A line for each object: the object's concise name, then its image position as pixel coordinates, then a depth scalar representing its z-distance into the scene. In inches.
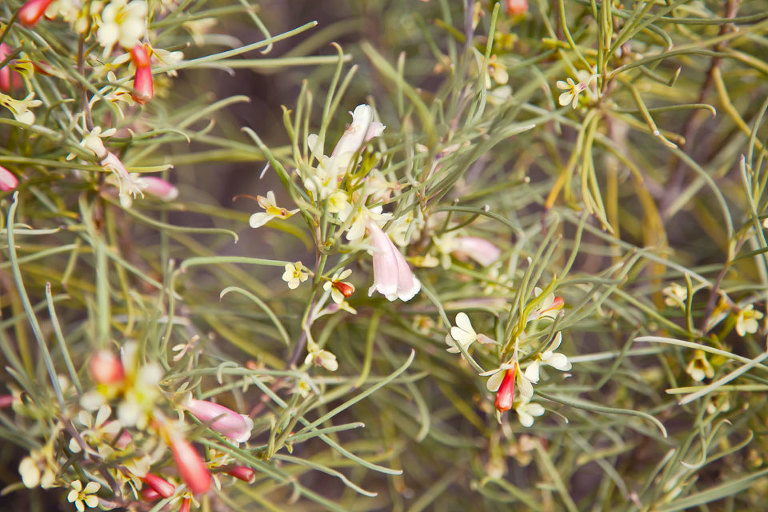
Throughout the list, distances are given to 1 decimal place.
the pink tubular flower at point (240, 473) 19.1
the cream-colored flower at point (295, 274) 18.6
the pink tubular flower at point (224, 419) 18.9
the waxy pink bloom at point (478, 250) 20.6
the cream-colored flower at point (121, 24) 17.7
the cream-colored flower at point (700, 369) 19.8
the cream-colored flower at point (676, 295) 20.0
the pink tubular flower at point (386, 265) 18.5
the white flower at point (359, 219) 18.3
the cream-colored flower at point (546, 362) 18.5
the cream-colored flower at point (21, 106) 18.9
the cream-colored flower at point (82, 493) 18.6
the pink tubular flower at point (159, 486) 18.7
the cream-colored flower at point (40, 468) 18.4
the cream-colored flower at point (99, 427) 18.7
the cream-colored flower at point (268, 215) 18.5
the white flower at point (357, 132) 18.6
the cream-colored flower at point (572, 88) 19.0
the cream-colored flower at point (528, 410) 19.1
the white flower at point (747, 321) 19.7
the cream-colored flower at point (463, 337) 18.7
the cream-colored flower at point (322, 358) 19.0
